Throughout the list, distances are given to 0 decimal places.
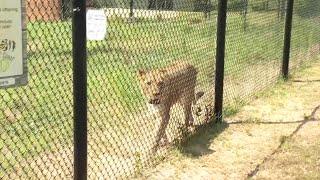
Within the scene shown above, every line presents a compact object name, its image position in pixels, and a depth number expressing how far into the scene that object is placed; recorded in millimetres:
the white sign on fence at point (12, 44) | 2957
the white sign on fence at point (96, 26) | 8844
